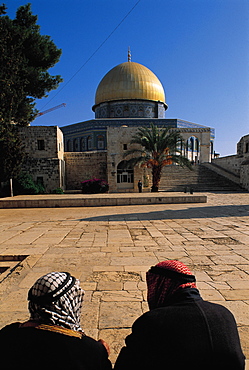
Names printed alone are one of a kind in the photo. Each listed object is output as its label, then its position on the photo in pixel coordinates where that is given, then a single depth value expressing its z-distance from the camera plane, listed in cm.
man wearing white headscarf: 119
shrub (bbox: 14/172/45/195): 1756
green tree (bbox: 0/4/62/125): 1447
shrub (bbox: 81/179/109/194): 1661
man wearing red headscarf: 118
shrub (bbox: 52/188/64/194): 1841
